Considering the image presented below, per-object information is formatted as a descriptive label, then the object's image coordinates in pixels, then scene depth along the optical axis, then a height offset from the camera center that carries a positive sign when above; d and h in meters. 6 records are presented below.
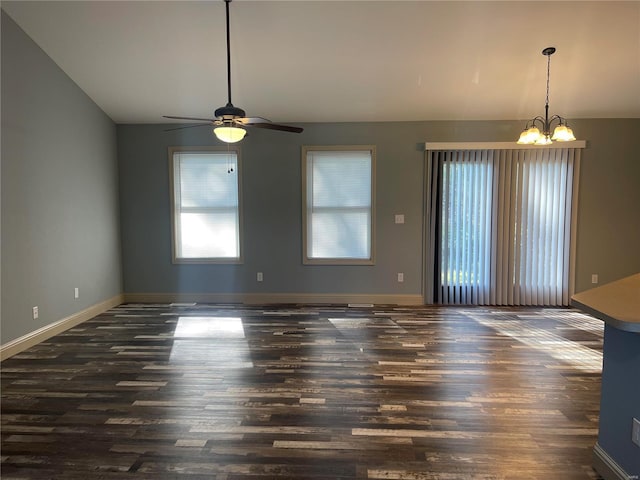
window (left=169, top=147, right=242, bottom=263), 5.17 +0.30
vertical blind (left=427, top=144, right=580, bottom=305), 4.91 +0.02
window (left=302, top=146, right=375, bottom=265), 5.09 +0.30
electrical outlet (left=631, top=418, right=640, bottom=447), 1.53 -0.92
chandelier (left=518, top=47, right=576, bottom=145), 3.17 +0.84
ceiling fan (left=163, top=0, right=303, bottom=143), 2.82 +0.87
